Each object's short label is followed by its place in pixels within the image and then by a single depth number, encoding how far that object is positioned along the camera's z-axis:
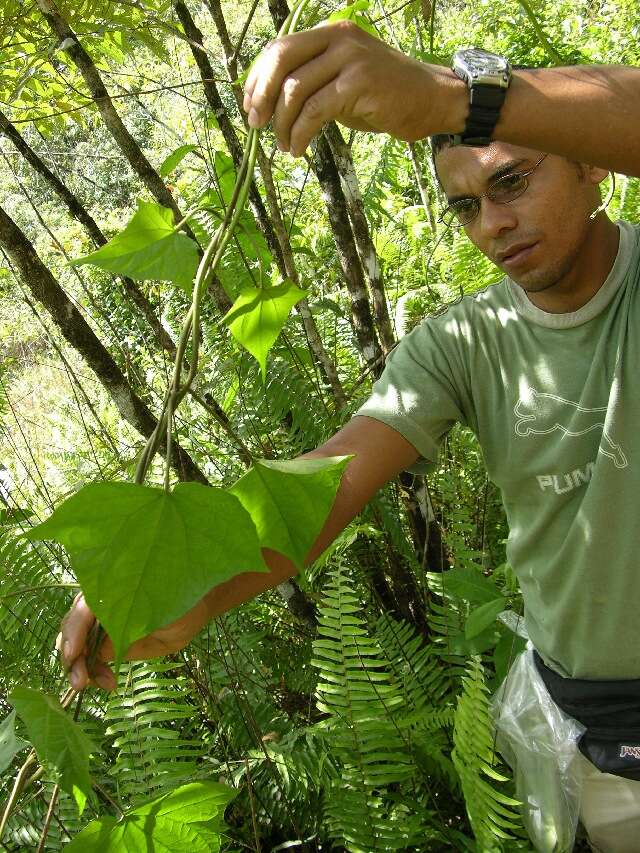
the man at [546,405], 1.18
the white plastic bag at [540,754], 1.46
